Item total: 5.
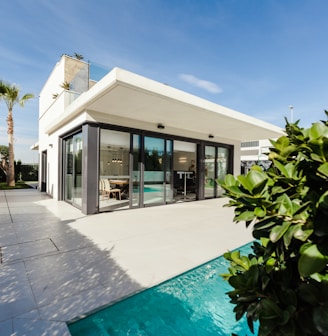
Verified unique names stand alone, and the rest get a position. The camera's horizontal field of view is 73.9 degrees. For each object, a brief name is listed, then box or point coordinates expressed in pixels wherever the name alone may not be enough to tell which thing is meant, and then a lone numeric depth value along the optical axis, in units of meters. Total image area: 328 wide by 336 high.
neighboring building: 44.39
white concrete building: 5.95
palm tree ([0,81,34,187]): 14.89
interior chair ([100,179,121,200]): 7.59
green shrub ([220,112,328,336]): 0.75
